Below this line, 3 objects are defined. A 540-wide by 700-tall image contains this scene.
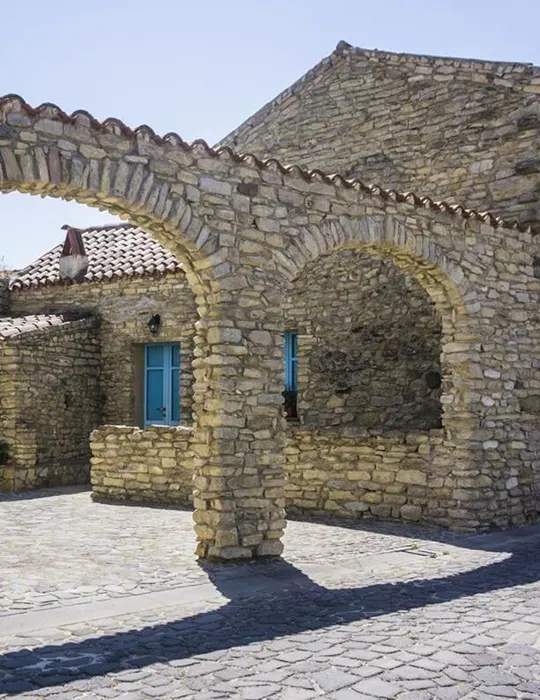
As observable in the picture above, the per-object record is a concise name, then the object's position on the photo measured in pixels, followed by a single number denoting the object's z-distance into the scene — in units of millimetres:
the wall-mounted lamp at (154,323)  13805
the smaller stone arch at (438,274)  7809
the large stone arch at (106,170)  5809
